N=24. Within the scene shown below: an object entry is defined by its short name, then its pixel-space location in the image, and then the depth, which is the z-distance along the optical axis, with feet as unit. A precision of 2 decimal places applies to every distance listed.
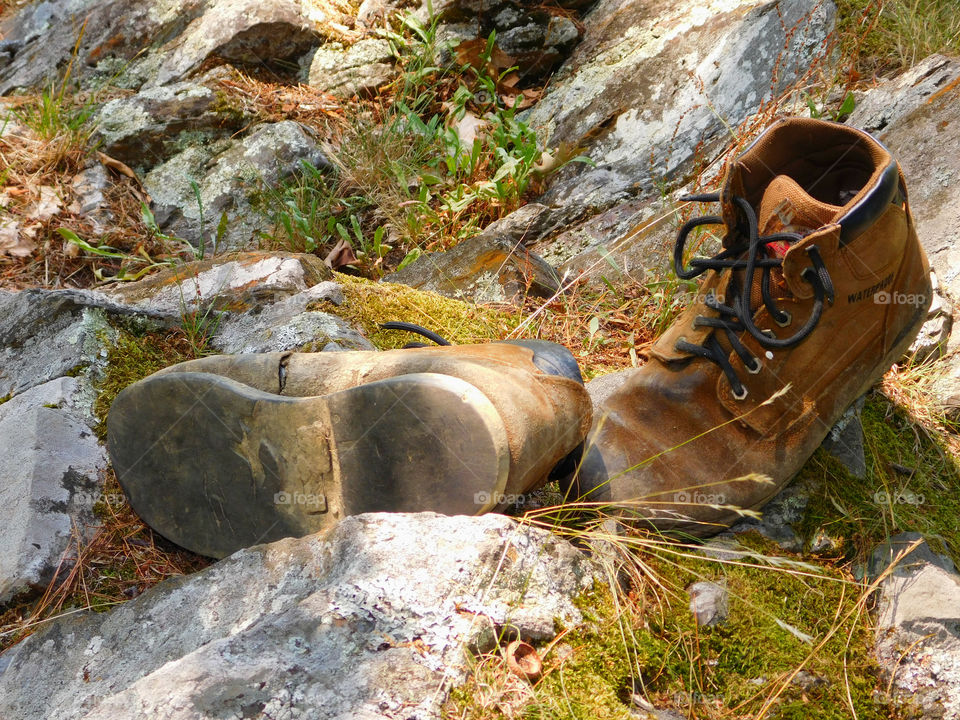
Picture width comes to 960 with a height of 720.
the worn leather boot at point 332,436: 5.06
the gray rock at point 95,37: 14.99
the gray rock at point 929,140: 8.30
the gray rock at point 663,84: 10.98
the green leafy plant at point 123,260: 11.38
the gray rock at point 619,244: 9.68
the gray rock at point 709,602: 5.23
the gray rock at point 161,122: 13.61
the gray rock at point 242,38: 14.19
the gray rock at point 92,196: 12.54
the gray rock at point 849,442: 6.64
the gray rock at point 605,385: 7.13
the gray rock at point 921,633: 5.06
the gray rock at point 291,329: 7.95
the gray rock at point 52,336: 7.59
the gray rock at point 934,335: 7.80
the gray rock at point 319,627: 4.23
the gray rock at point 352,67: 14.32
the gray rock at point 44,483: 6.16
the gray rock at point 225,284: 8.67
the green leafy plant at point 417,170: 12.15
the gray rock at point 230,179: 12.94
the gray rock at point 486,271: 9.74
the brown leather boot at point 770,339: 5.84
